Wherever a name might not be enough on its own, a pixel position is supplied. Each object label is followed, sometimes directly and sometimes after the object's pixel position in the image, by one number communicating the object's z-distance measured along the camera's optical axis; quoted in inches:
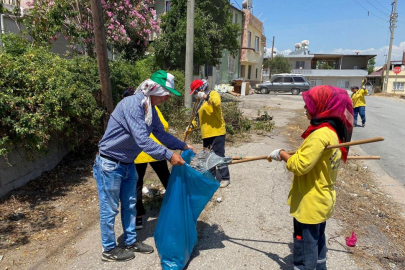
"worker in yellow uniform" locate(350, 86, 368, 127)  406.9
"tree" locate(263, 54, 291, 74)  1674.6
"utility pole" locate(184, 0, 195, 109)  354.9
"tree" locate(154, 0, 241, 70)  530.6
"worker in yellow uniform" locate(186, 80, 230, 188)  160.7
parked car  976.2
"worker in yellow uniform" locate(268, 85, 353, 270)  78.9
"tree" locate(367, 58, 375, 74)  2039.9
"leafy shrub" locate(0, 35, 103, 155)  143.4
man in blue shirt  93.2
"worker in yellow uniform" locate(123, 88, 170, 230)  125.2
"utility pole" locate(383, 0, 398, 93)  1352.9
